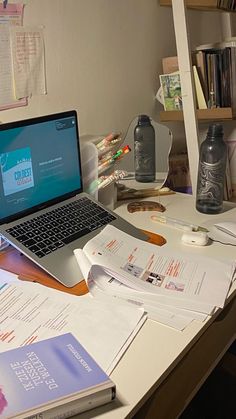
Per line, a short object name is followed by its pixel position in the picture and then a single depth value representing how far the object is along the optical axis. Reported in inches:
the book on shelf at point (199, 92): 67.8
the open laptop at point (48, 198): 44.1
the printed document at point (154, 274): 38.4
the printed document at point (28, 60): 53.1
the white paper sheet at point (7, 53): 50.8
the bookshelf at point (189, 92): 62.3
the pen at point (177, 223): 51.9
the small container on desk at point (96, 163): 57.6
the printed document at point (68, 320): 32.6
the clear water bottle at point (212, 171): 58.2
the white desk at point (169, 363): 28.7
